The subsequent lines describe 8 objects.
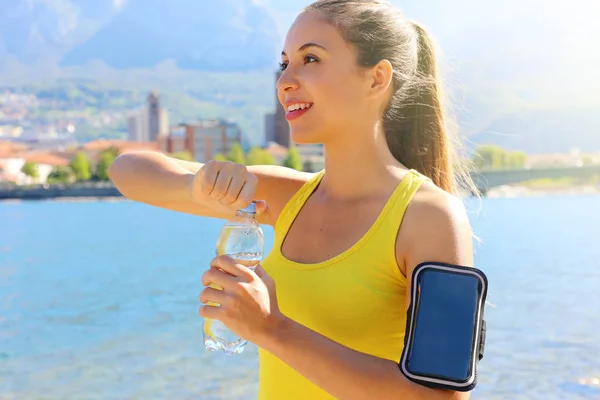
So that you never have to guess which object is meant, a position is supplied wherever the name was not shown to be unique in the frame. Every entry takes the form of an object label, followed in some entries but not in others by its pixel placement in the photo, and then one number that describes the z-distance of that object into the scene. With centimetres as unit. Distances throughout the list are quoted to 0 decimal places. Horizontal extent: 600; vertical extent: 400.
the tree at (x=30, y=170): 7644
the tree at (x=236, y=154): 7631
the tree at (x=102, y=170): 7012
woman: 120
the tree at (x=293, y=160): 7325
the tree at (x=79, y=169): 7181
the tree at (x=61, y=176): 7256
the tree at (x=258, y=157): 7604
